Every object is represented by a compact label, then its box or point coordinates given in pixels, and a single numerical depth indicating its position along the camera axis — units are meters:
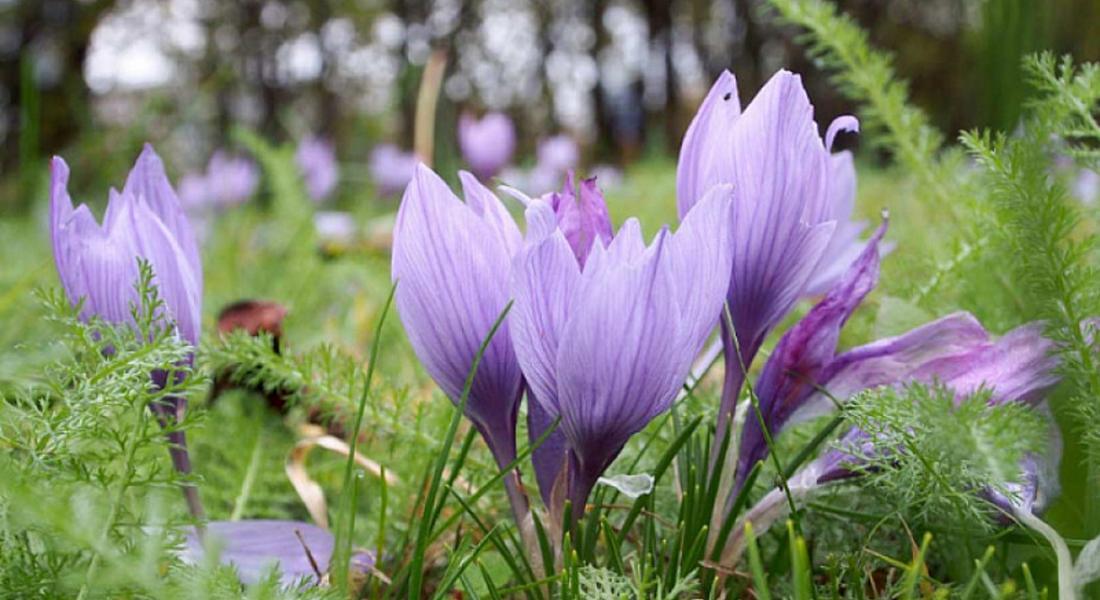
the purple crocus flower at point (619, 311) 0.44
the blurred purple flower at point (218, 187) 2.01
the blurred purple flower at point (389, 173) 2.13
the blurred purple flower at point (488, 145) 1.88
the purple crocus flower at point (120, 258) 0.47
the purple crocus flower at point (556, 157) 2.36
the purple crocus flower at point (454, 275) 0.45
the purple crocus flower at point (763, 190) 0.45
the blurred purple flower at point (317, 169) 1.91
